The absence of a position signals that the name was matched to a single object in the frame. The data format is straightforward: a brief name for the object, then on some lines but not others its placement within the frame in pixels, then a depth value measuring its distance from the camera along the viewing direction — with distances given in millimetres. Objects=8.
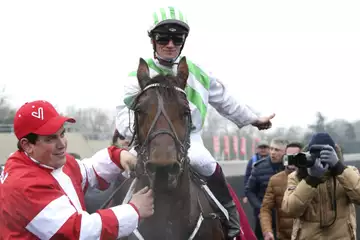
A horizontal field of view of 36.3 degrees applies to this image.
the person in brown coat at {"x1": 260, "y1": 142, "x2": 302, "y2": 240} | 6816
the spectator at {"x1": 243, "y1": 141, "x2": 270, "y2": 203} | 10258
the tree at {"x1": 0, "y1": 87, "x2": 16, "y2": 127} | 30538
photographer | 5059
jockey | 4395
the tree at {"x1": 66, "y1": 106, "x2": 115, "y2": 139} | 33188
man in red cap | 3283
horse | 3566
